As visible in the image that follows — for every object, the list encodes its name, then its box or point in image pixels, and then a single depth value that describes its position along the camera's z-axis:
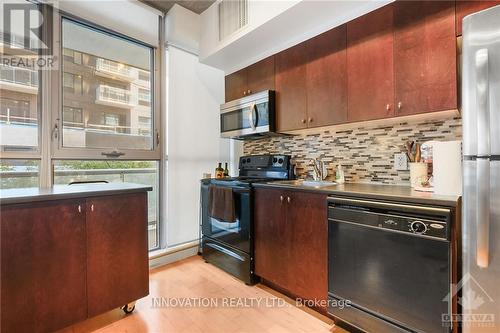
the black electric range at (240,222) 2.22
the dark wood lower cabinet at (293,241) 1.73
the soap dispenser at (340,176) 2.13
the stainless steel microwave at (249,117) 2.37
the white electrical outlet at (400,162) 1.83
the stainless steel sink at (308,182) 2.05
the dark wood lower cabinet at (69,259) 1.30
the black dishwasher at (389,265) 1.22
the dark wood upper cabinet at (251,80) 2.42
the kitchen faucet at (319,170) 2.28
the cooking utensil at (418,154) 1.69
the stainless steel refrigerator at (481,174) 1.05
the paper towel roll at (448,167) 1.34
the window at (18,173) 1.84
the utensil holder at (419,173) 1.62
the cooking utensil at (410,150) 1.72
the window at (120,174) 2.16
